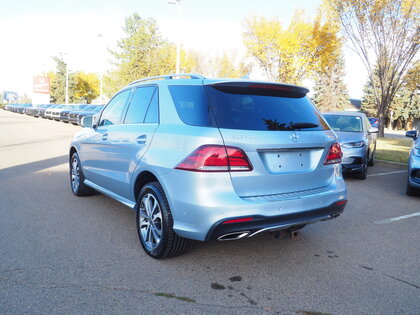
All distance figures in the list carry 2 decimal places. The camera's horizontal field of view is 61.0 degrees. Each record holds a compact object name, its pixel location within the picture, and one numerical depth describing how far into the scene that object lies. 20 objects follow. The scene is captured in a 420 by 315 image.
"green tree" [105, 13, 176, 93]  35.01
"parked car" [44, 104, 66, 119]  33.12
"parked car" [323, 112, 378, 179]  7.82
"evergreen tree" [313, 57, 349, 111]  52.91
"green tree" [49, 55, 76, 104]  83.38
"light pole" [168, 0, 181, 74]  20.36
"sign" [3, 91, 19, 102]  124.93
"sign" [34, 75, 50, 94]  77.75
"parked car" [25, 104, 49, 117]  38.63
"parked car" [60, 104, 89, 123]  27.41
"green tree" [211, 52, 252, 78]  43.97
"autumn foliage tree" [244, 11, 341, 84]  22.62
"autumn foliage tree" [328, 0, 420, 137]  16.97
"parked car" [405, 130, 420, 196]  6.22
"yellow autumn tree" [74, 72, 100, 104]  78.06
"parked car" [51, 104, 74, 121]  30.30
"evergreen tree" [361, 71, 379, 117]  51.91
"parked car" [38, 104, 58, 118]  36.38
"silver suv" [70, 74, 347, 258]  2.86
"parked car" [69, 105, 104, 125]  23.92
